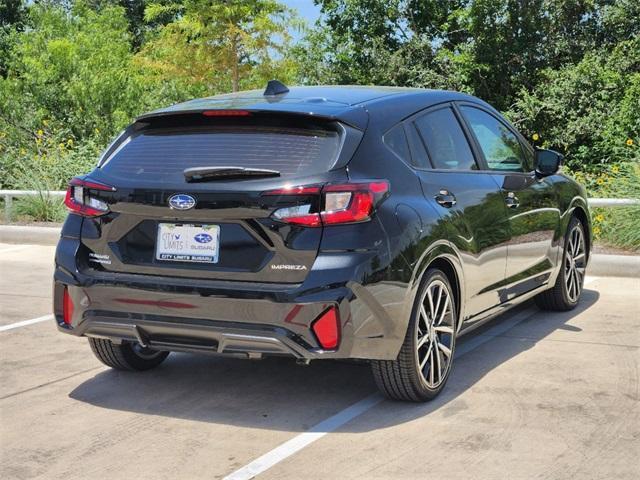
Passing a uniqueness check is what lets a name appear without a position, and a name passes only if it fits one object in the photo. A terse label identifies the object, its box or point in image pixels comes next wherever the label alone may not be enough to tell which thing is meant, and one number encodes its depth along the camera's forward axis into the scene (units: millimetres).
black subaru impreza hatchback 4723
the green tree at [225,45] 27906
